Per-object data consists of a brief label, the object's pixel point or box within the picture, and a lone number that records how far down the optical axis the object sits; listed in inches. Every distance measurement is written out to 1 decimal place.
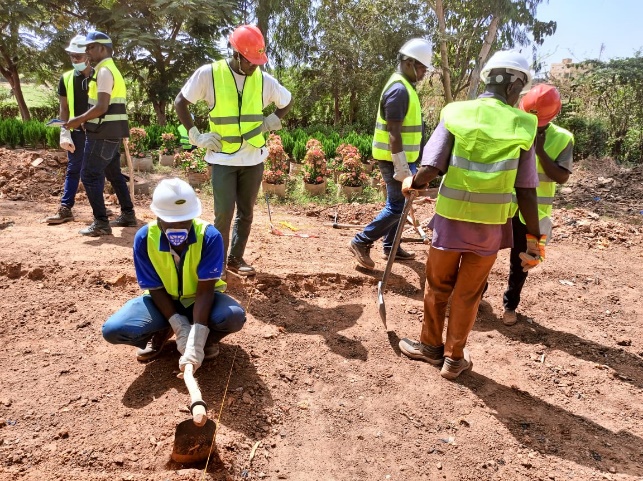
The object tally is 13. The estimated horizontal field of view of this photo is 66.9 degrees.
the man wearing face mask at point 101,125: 176.9
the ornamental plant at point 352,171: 289.9
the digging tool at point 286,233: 207.7
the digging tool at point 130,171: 211.2
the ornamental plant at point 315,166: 289.8
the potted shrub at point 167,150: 354.0
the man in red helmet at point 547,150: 121.3
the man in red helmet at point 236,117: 134.0
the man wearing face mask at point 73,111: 183.2
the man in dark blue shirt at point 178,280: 99.7
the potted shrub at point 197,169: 306.3
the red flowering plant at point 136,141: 327.0
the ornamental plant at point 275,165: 284.5
